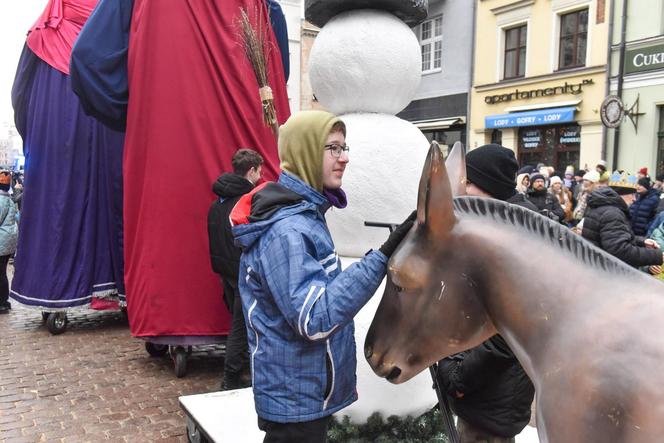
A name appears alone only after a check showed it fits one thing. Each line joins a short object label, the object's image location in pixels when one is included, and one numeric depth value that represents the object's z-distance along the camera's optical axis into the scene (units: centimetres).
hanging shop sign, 1504
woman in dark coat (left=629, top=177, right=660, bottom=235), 758
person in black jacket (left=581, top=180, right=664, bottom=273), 474
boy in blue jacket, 185
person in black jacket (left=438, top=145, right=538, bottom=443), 208
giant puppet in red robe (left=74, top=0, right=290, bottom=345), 482
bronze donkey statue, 119
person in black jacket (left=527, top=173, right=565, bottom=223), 681
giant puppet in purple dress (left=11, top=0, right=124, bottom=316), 659
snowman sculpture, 319
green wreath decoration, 310
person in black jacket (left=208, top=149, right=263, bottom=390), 442
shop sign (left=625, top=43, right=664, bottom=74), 1521
